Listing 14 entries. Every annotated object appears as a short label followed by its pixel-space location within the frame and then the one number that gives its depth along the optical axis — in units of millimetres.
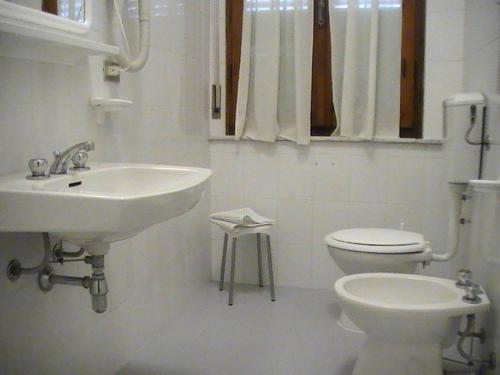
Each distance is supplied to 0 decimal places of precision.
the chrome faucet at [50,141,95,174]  1229
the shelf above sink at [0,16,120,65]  1038
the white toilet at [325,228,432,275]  1924
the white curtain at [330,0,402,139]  2393
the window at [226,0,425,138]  2441
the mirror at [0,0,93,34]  1032
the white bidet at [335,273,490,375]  1378
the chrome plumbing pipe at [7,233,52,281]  1207
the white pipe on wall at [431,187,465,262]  1994
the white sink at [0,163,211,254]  937
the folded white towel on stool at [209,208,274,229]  2367
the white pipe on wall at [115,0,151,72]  1695
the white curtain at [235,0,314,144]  2498
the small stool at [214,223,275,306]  2375
